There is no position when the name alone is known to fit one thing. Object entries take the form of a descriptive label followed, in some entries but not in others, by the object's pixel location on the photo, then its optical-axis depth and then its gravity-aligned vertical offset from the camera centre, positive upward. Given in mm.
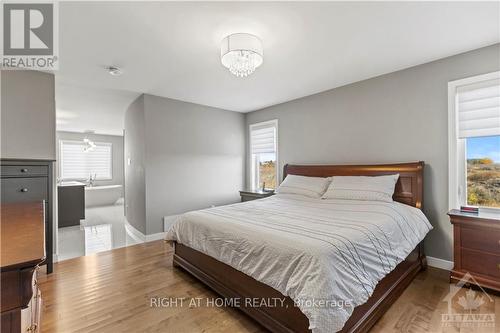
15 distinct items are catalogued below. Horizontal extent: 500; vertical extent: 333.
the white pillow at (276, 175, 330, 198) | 3346 -315
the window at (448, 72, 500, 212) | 2422 +253
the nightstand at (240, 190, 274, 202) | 4215 -544
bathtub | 7013 -897
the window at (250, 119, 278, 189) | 4770 +251
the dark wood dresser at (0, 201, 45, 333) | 689 -311
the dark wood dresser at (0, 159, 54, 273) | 2430 -179
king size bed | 1407 -688
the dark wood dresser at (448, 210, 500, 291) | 2133 -817
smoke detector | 2849 +1226
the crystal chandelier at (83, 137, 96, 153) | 7367 +737
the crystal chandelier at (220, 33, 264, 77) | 2027 +1025
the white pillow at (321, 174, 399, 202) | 2771 -296
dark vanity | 4773 -794
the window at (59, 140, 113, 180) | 7480 +213
